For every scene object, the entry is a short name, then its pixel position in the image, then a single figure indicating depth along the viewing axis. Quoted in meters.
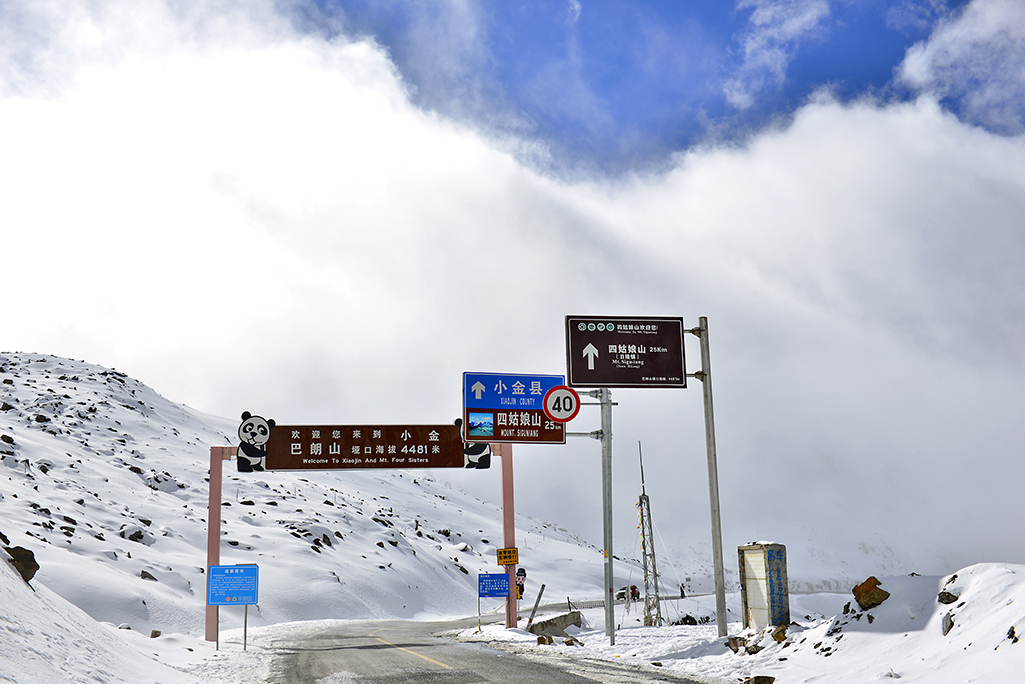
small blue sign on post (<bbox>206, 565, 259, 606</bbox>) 22.00
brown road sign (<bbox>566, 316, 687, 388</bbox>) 22.94
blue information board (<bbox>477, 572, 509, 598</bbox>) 29.45
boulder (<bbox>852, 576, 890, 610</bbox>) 13.87
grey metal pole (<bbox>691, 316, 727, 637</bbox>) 19.55
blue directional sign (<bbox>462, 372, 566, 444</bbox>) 26.78
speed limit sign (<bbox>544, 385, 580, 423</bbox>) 26.12
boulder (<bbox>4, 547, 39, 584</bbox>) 13.94
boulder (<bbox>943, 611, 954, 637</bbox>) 11.76
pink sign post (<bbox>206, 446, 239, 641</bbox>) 26.64
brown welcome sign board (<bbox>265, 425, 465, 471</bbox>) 27.08
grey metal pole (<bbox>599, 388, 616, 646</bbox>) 23.41
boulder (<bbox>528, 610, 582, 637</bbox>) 26.36
